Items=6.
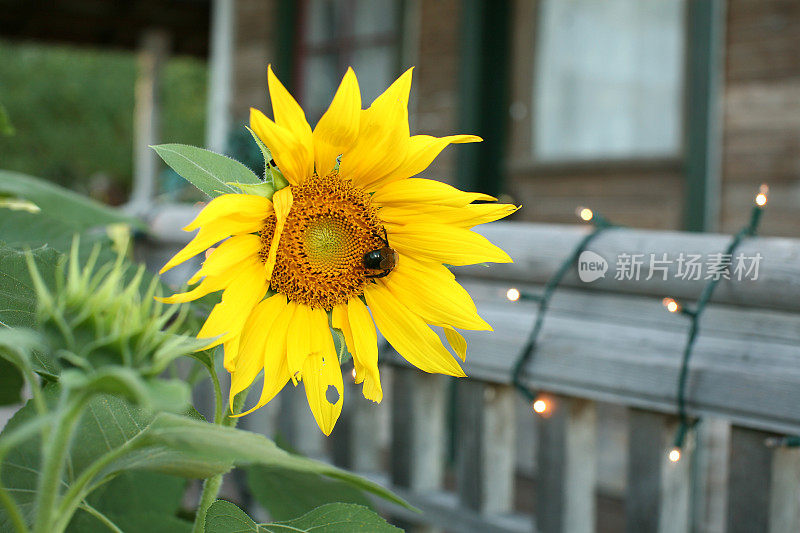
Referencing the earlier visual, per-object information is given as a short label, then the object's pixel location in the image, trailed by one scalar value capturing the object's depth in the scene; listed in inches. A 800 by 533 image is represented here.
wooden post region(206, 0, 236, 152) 203.5
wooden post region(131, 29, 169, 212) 358.9
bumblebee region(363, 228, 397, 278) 24.0
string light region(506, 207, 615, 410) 49.8
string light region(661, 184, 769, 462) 42.8
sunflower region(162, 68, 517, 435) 21.5
